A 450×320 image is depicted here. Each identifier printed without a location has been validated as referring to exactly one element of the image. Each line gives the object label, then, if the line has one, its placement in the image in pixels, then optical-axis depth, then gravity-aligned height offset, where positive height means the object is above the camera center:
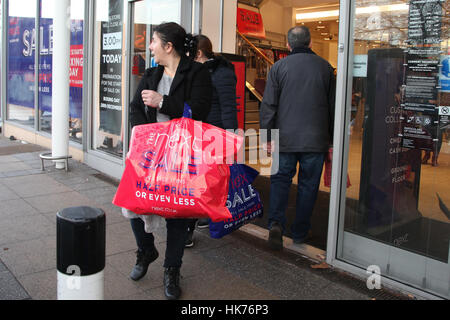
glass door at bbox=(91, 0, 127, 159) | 7.13 +0.39
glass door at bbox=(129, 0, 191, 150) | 6.30 +1.09
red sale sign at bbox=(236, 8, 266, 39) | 11.07 +2.03
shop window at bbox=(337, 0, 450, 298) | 3.35 -0.24
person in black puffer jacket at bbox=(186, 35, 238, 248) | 4.20 +0.16
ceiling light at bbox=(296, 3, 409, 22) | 3.52 +0.79
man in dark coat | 4.12 -0.10
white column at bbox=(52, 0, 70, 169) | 7.16 +0.32
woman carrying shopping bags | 3.24 +0.10
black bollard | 2.34 -0.75
